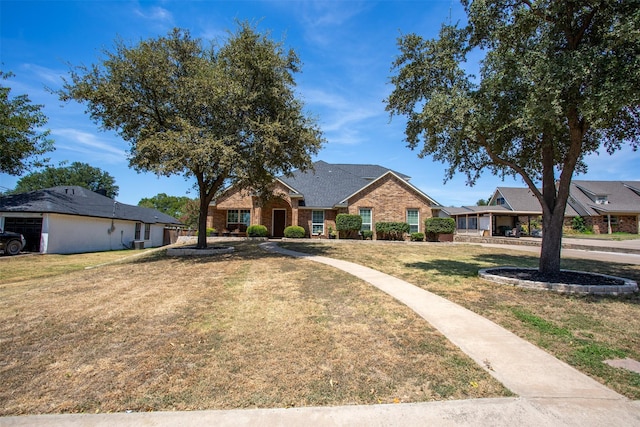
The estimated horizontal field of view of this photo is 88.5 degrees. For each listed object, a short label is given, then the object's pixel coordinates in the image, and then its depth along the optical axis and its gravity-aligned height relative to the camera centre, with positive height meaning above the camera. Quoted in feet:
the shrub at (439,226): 79.97 +0.88
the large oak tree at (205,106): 41.70 +16.50
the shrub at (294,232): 79.66 -1.08
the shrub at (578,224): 118.87 +2.68
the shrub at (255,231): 81.30 -0.98
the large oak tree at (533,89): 24.16 +11.83
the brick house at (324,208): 83.10 +5.18
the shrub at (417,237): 79.61 -1.88
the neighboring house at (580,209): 119.03 +8.18
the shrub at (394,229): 79.92 +0.01
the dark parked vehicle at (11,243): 56.70 -3.33
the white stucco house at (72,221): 63.16 +0.87
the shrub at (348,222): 78.54 +1.50
